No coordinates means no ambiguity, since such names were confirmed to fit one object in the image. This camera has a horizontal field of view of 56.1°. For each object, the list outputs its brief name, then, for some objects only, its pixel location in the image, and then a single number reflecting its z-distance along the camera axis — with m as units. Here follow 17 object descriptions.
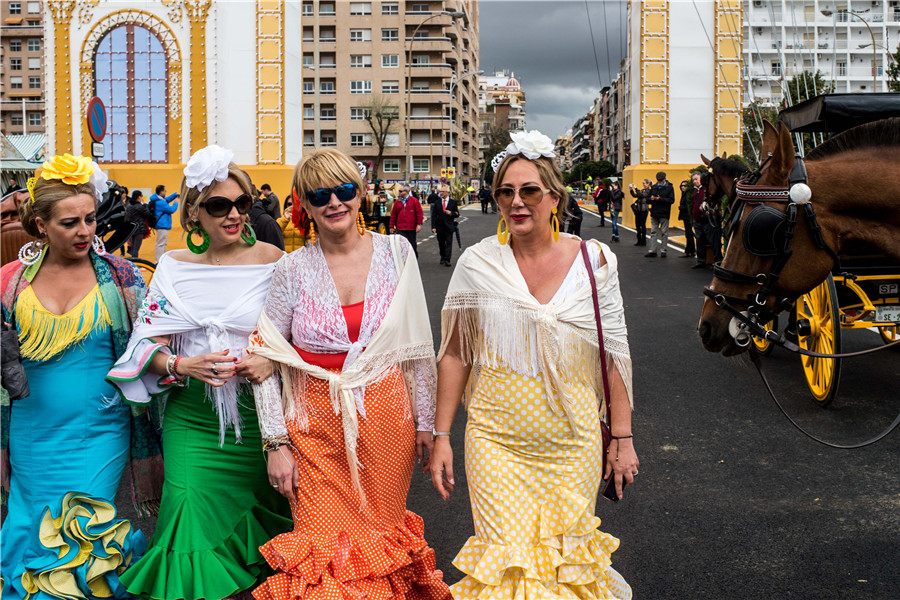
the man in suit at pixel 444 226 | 19.25
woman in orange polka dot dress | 3.17
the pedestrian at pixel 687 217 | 18.42
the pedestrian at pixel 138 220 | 15.23
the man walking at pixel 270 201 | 14.39
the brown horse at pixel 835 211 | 3.69
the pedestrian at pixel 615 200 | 25.61
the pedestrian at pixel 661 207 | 19.66
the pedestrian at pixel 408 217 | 18.97
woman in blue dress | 3.20
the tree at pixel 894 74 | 34.28
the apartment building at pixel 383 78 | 84.00
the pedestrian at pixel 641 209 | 23.11
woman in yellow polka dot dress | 2.87
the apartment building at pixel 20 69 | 108.38
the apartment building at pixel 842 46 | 106.44
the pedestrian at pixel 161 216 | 17.66
